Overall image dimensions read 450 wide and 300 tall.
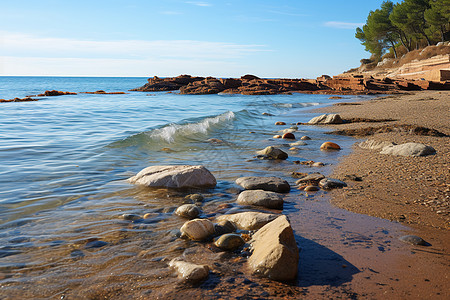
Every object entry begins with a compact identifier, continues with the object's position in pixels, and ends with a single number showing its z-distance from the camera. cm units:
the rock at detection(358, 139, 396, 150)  633
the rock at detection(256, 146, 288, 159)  616
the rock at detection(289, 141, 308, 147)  753
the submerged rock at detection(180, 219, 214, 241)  293
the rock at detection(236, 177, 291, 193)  423
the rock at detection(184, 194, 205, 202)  400
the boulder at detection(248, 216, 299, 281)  229
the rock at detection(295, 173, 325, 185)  451
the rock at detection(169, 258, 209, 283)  227
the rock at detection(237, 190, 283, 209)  370
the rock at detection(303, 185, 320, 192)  420
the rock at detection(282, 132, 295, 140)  845
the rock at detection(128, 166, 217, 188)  449
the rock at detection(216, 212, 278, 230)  312
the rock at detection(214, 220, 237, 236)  303
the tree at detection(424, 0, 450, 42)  4007
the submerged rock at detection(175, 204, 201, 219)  346
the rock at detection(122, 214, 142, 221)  345
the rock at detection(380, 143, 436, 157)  539
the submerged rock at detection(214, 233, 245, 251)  274
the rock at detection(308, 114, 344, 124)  1102
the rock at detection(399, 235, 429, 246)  271
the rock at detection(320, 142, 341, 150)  698
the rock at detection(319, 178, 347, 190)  425
